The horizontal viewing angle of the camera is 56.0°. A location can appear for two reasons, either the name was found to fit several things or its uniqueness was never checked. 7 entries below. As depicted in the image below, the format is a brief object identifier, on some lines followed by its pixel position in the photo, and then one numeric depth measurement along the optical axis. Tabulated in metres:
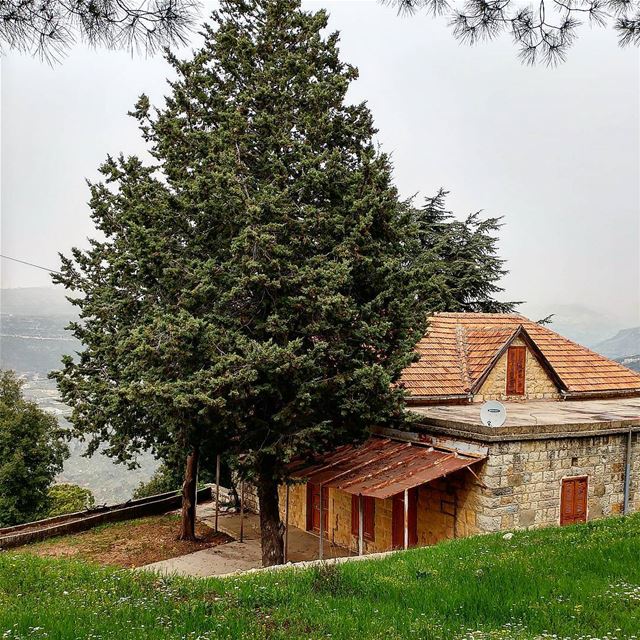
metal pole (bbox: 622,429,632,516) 14.57
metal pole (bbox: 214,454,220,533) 18.47
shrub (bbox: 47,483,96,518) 28.78
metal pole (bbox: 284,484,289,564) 15.17
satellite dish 12.95
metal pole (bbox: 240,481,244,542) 17.98
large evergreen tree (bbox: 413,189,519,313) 32.53
